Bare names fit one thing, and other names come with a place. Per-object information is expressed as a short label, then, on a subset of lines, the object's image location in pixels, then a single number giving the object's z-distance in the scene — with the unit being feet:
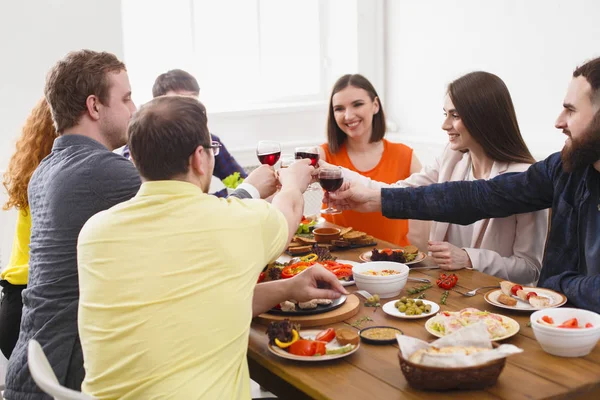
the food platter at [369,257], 8.98
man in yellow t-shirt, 5.65
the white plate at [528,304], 7.15
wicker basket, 5.41
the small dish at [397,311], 7.14
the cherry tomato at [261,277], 8.34
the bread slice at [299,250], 9.78
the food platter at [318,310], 7.20
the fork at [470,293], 7.79
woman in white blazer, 9.48
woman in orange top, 12.75
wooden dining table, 5.60
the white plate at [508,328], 6.42
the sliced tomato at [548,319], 6.40
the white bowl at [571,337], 6.02
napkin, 5.43
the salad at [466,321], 6.55
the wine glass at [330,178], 9.39
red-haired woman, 9.09
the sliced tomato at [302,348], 6.31
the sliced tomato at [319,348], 6.30
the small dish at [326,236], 10.25
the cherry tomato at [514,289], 7.43
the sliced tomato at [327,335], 6.60
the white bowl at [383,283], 7.73
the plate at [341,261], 8.32
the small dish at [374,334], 6.59
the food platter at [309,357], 6.19
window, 17.90
